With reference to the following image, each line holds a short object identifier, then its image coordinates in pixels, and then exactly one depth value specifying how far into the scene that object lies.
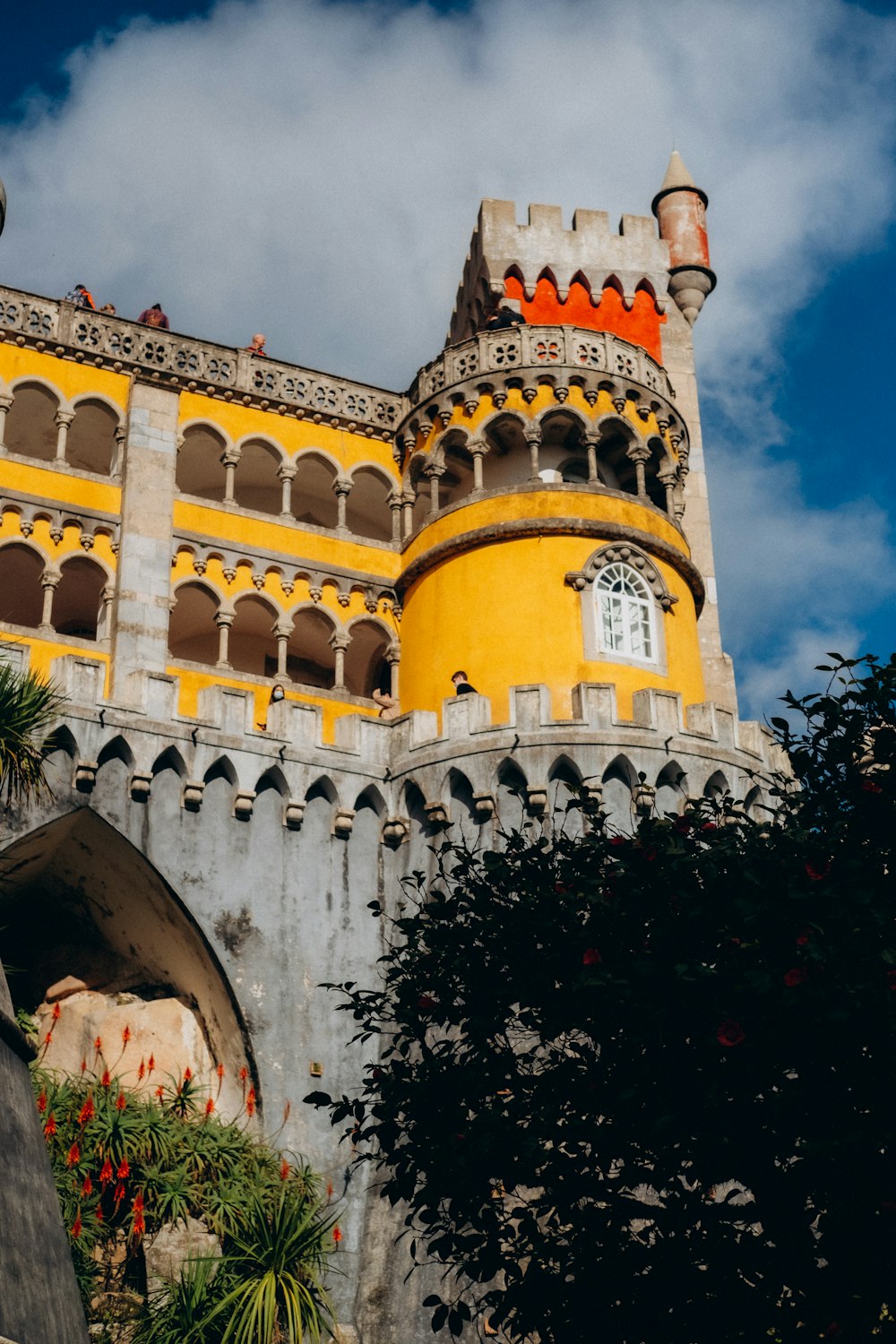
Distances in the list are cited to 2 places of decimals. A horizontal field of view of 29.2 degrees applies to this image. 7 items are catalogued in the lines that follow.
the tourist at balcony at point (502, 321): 30.94
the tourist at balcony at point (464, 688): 26.33
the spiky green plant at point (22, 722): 20.42
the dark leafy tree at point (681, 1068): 13.01
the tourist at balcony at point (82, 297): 31.31
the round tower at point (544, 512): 27.47
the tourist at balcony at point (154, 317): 31.81
